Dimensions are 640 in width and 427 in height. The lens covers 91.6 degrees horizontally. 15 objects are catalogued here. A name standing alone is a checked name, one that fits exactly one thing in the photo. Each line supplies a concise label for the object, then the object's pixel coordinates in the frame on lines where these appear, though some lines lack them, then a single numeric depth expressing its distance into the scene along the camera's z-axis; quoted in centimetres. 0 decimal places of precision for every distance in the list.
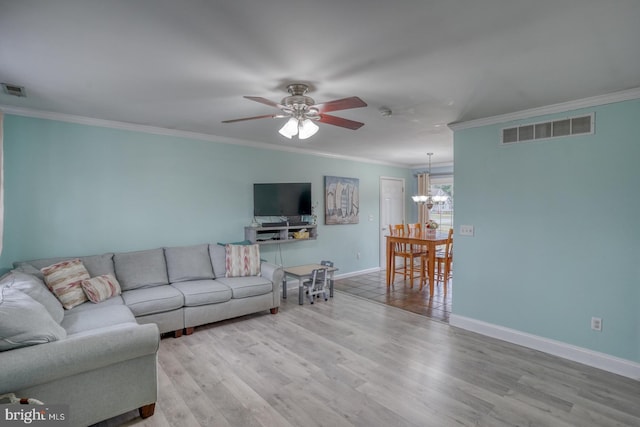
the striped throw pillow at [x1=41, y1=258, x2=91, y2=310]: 287
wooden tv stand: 463
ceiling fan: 250
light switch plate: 368
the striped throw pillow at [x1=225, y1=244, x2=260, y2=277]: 411
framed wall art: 583
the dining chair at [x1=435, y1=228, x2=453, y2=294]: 503
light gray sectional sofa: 178
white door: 693
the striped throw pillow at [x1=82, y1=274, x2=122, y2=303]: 302
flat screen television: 478
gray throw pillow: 172
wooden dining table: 493
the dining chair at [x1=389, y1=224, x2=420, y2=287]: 542
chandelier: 639
